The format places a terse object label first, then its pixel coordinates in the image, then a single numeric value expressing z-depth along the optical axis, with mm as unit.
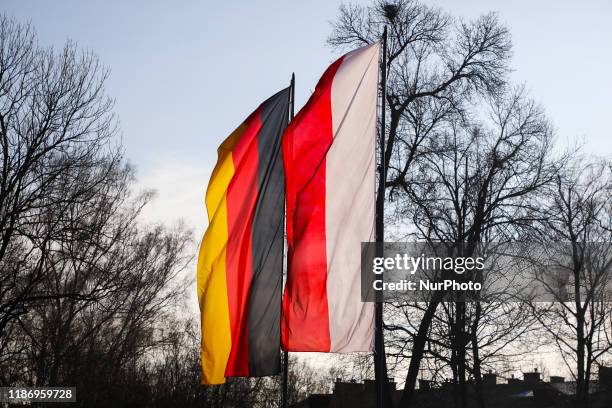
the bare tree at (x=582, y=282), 28953
